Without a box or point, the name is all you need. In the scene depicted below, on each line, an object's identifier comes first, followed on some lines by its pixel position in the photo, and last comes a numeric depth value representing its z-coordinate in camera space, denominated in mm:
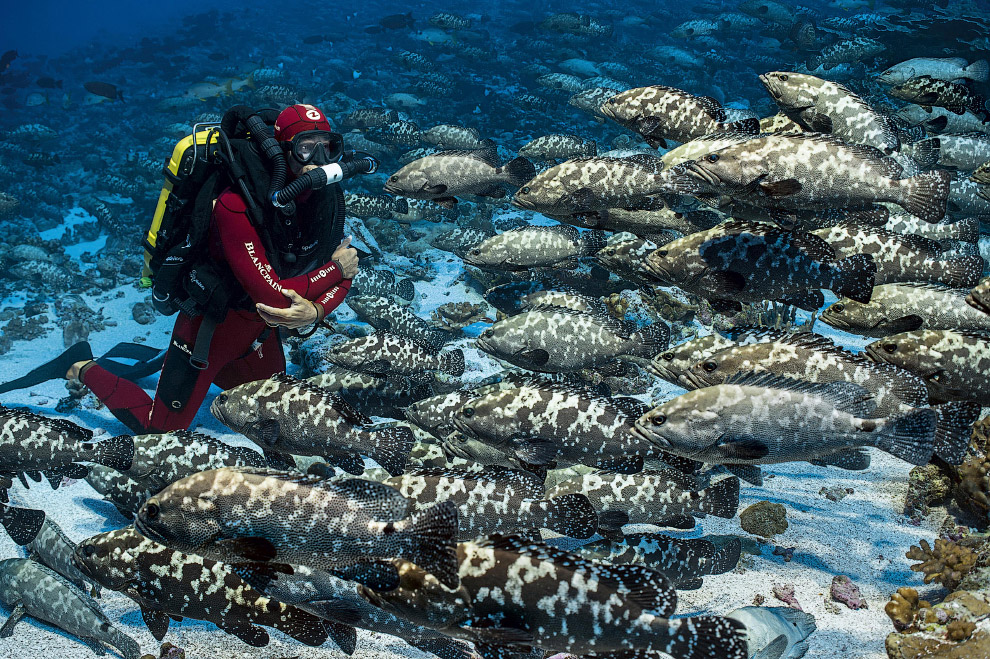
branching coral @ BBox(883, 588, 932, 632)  3553
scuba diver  4891
